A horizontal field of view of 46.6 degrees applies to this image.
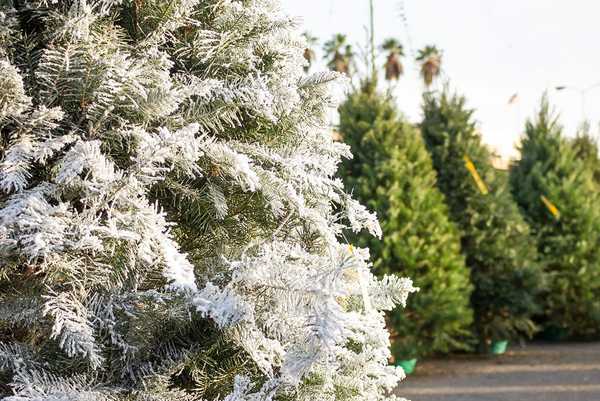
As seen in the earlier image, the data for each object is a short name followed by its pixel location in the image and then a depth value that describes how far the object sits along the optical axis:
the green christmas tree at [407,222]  7.80
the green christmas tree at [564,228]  10.80
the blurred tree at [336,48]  34.38
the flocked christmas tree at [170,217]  1.61
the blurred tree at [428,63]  36.59
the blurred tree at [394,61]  37.00
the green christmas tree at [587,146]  12.82
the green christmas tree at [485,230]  9.34
